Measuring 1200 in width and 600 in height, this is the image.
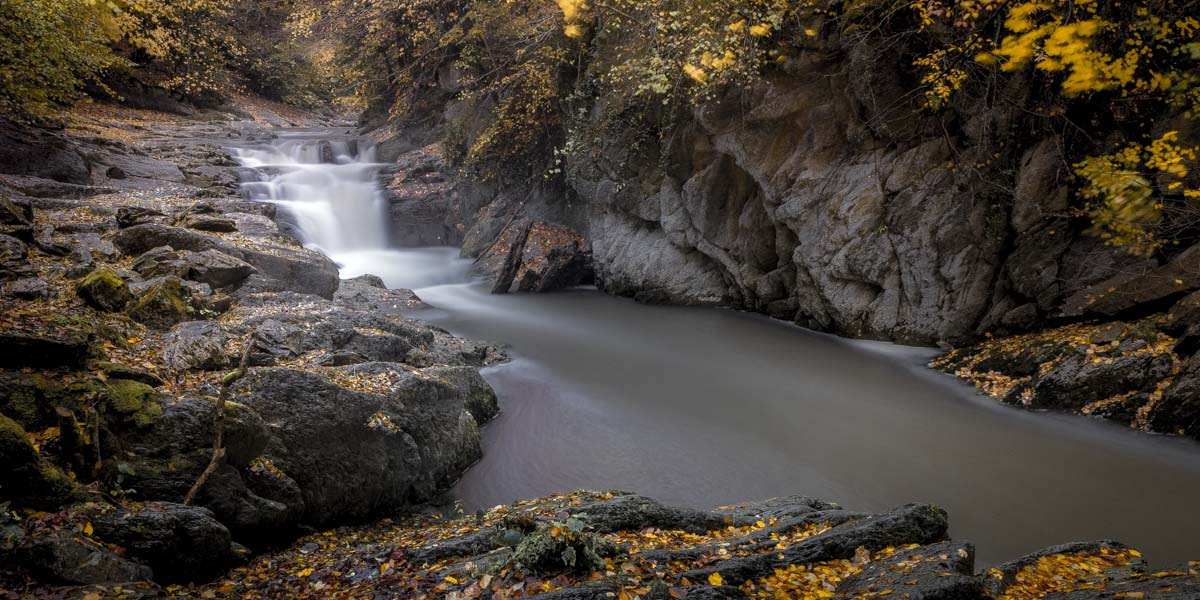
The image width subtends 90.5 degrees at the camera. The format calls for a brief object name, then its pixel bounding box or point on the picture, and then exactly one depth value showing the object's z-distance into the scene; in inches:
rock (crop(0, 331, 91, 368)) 159.6
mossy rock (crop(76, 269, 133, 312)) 231.0
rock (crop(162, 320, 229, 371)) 213.0
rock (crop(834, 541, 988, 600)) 116.6
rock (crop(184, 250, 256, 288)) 301.7
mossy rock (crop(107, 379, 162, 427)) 163.9
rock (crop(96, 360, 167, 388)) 178.2
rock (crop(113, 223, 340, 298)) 329.1
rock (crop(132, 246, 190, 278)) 289.7
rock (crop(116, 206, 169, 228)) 360.8
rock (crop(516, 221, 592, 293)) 616.4
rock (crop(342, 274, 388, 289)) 565.6
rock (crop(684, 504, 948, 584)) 137.0
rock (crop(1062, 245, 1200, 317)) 282.5
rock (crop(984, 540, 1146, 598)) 128.6
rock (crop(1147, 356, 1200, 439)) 253.6
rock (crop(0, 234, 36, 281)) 237.1
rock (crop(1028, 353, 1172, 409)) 270.7
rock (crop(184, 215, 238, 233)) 383.2
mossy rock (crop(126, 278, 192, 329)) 239.3
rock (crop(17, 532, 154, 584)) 114.3
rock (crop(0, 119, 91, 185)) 448.8
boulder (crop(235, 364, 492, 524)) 194.7
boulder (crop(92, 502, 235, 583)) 134.0
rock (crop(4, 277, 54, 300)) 221.0
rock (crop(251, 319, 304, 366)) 238.6
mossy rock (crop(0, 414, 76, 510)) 126.8
